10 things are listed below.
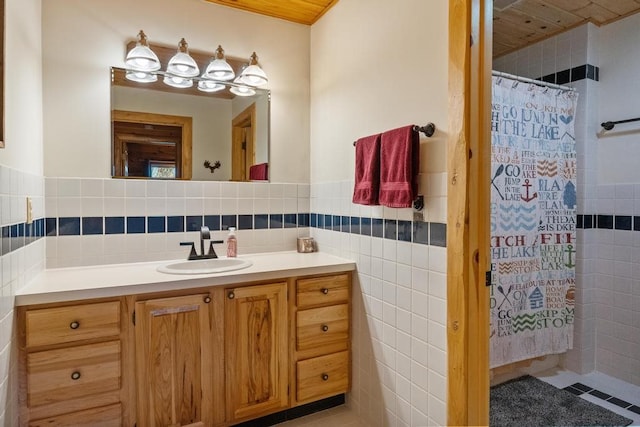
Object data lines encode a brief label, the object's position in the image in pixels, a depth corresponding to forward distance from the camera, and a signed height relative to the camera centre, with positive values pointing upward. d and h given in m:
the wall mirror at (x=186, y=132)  2.08 +0.45
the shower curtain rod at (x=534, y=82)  2.24 +0.80
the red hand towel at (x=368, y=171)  1.81 +0.19
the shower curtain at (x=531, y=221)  2.28 -0.08
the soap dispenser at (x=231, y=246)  2.25 -0.23
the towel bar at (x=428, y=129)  1.56 +0.34
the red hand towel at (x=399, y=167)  1.60 +0.18
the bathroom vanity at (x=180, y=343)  1.49 -0.63
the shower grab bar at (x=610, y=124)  2.34 +0.55
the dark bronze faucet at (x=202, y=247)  2.12 -0.23
